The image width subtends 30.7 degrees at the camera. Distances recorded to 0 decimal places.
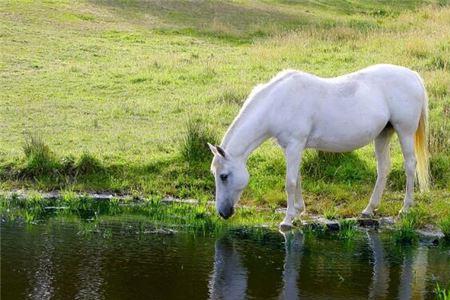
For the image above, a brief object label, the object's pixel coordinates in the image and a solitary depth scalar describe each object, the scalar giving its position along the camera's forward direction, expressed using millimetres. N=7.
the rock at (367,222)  10578
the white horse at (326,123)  10289
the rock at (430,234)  10000
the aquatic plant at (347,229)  9977
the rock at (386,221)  10715
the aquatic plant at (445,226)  9992
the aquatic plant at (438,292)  7145
